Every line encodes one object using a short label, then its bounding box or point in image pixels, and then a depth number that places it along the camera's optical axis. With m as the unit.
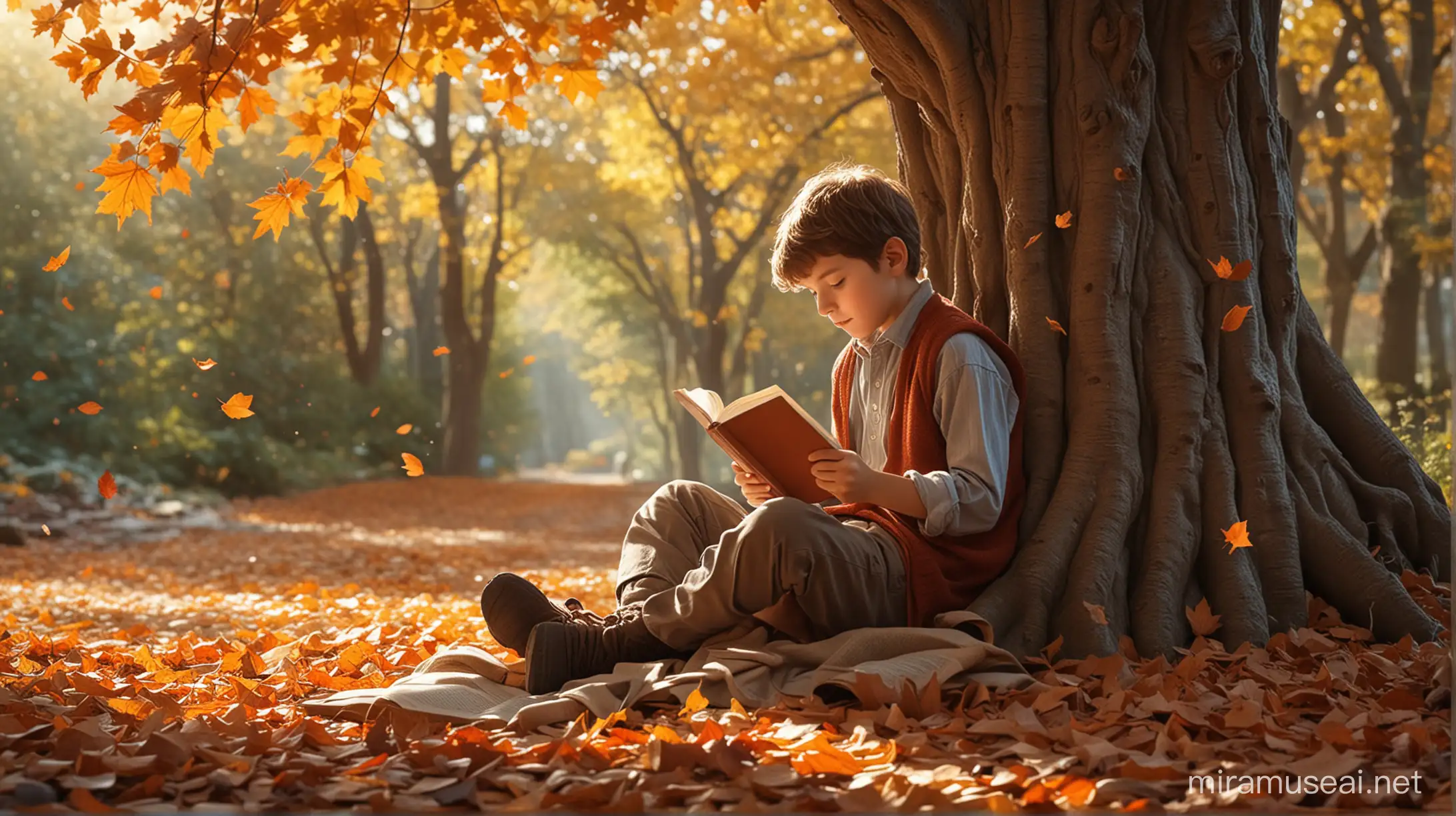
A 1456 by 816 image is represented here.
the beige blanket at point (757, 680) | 2.72
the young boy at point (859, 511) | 2.93
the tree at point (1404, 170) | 12.22
